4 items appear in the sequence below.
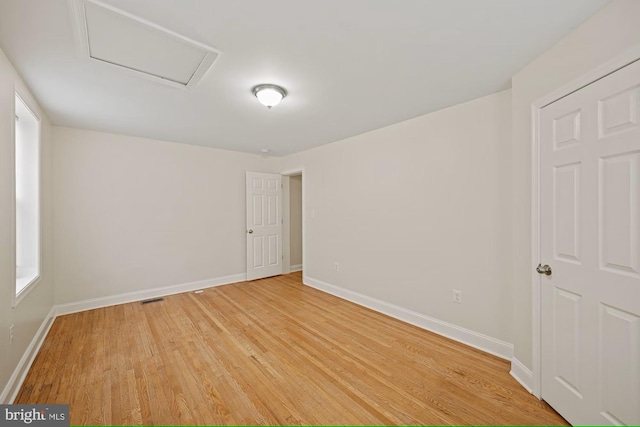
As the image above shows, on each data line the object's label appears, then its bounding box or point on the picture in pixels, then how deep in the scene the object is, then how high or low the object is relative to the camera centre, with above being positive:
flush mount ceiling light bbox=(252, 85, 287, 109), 2.28 +1.06
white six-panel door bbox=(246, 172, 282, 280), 5.00 -0.26
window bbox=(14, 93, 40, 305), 2.59 +0.16
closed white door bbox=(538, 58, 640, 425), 1.31 -0.23
